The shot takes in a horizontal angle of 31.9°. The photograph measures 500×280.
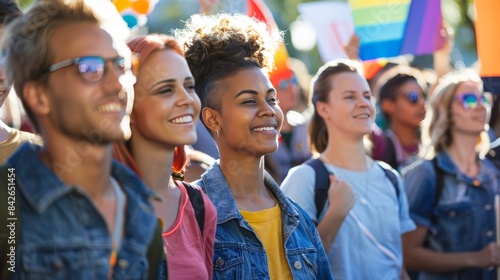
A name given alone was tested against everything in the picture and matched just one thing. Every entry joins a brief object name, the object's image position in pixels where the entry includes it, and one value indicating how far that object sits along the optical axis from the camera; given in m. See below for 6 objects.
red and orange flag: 6.79
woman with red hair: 3.36
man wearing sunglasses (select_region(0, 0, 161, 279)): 2.41
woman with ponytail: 4.82
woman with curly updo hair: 3.91
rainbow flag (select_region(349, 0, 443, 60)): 6.77
